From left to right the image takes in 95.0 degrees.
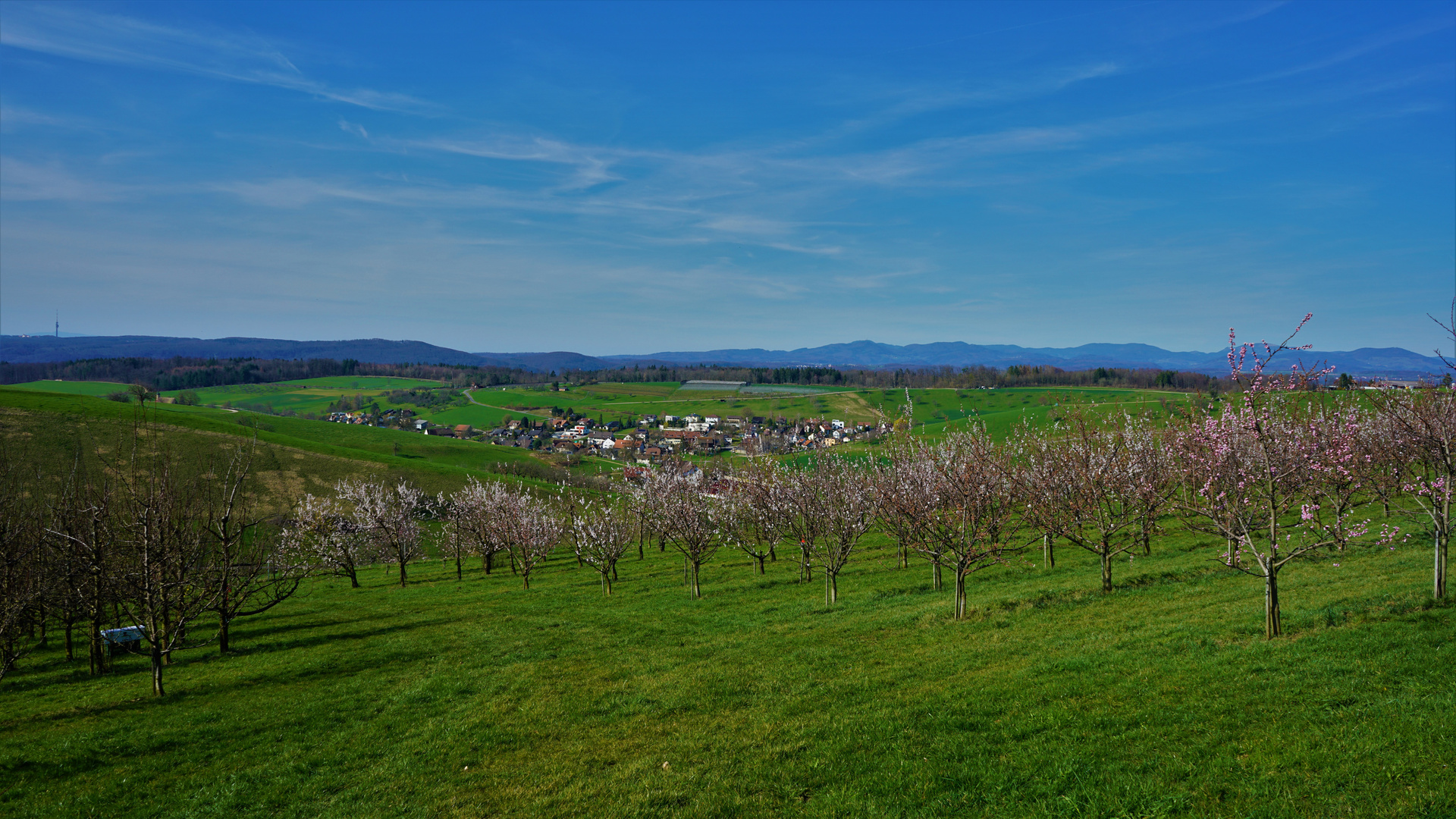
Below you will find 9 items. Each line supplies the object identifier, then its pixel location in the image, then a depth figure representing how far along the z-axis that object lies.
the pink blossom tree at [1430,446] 16.89
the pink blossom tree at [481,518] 50.91
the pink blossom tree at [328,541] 50.62
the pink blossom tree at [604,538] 39.81
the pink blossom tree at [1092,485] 26.47
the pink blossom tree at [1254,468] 15.34
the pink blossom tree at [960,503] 23.09
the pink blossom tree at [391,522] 51.12
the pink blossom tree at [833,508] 30.06
